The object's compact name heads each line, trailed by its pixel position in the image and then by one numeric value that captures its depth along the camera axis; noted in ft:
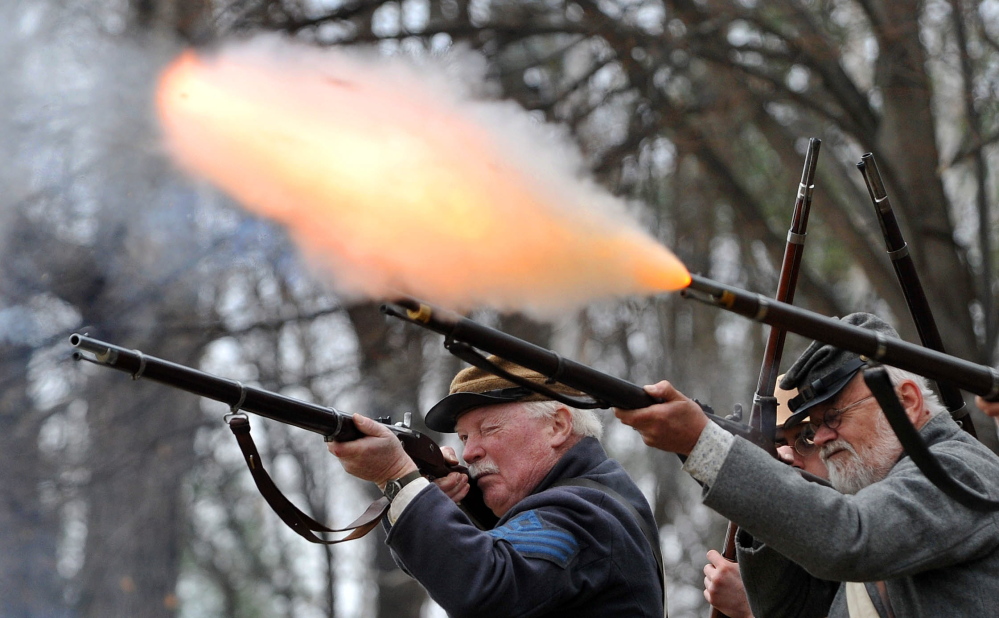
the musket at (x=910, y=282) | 29.53
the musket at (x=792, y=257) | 30.66
